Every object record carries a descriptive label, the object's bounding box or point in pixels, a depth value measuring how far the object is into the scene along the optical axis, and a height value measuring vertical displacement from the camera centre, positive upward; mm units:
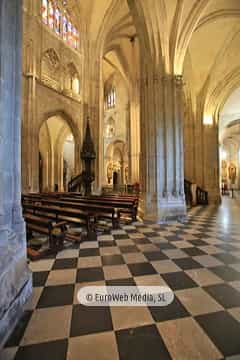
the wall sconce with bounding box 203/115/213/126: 12695 +4351
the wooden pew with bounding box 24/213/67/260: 3161 -928
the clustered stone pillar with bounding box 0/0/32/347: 1562 +61
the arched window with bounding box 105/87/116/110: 24219 +11339
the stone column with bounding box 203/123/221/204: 12273 +1629
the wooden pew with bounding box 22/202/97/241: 3943 -806
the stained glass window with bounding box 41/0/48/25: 11588 +10990
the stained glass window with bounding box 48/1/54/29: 11938 +11056
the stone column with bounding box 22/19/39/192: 10539 +3611
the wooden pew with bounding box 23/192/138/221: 5137 -663
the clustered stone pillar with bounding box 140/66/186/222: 6281 +1247
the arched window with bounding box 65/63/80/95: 13438 +7734
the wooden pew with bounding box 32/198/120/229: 4780 -712
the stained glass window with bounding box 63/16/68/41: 12891 +11031
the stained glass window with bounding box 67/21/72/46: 13281 +10812
